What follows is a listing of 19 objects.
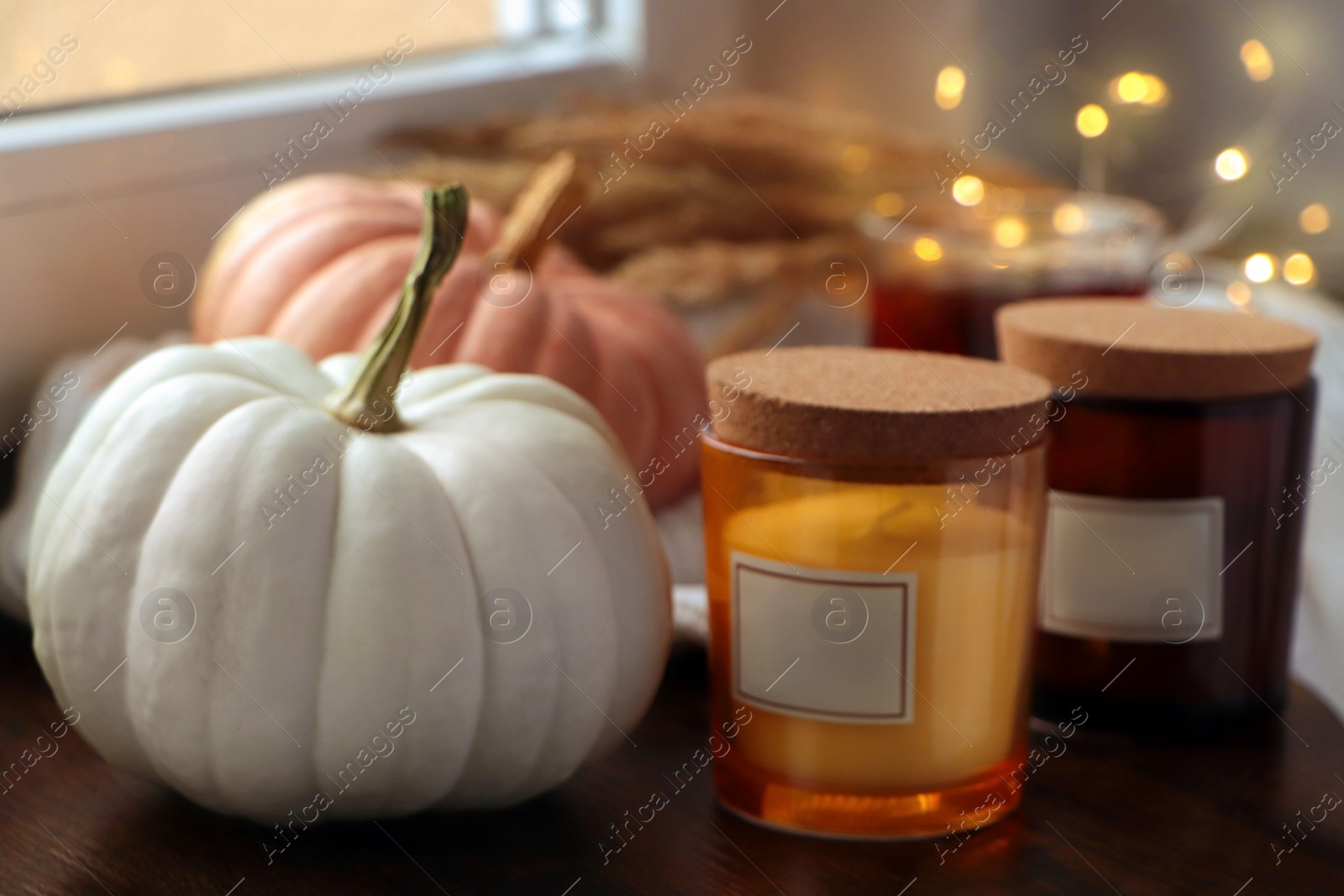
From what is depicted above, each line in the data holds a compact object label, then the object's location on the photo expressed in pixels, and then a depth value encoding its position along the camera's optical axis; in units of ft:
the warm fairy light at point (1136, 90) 4.01
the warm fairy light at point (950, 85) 3.89
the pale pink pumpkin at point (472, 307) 3.03
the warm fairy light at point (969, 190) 3.33
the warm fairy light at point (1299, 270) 3.46
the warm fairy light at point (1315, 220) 4.09
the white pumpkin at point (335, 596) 2.46
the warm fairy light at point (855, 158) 3.85
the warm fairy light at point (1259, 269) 3.24
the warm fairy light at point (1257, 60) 3.65
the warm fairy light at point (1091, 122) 3.76
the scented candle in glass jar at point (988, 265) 3.11
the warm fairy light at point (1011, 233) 3.16
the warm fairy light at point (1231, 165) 3.21
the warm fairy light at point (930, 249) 3.13
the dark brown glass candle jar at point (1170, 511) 2.66
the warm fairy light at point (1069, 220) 3.17
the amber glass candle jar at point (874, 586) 2.48
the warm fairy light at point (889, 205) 3.28
